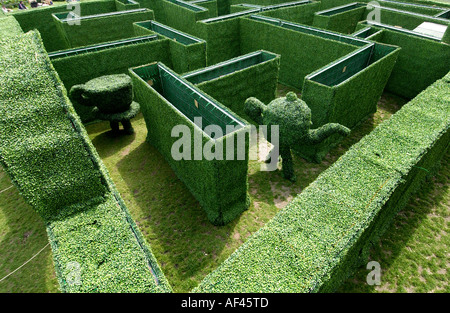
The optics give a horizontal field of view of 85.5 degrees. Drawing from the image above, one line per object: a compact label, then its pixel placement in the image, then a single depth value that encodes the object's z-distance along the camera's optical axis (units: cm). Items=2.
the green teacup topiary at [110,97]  1256
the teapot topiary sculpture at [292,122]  1015
